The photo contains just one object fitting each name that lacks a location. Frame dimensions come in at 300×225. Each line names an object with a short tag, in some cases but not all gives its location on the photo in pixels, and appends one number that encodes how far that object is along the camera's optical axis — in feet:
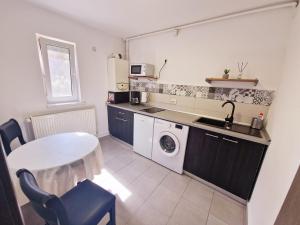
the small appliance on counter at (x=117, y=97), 9.91
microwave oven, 8.74
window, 7.18
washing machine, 6.59
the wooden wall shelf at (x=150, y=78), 9.13
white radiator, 6.98
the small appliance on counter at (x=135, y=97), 9.85
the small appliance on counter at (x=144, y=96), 9.71
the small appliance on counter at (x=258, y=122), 5.89
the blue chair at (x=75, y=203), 2.40
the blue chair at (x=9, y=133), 4.85
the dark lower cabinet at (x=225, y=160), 5.12
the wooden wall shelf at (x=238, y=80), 5.83
